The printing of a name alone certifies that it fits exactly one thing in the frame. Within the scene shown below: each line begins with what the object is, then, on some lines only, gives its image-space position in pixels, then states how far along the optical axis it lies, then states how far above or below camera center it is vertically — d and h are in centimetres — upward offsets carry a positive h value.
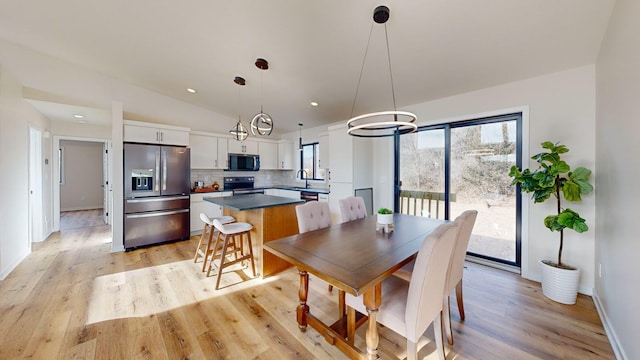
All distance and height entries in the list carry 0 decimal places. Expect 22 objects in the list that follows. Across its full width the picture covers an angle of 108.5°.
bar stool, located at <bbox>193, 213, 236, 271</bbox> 297 -69
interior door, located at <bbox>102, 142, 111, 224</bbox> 525 -20
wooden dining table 131 -52
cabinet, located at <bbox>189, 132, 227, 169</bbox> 489 +61
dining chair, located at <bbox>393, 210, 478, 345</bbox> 173 -68
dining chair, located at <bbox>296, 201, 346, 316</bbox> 226 -39
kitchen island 288 -57
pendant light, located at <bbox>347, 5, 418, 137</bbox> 191 +142
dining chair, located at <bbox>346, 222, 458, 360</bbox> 127 -74
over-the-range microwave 540 +40
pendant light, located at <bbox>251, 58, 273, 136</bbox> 296 +77
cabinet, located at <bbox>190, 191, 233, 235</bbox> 461 -65
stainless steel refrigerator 385 -27
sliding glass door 310 +3
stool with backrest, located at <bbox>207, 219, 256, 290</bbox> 263 -68
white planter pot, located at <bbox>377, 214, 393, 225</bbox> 215 -38
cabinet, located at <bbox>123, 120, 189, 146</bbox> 393 +82
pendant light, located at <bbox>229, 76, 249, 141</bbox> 341 +72
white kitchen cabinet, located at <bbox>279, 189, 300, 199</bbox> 517 -34
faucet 573 +2
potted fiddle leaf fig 227 -18
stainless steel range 549 -16
